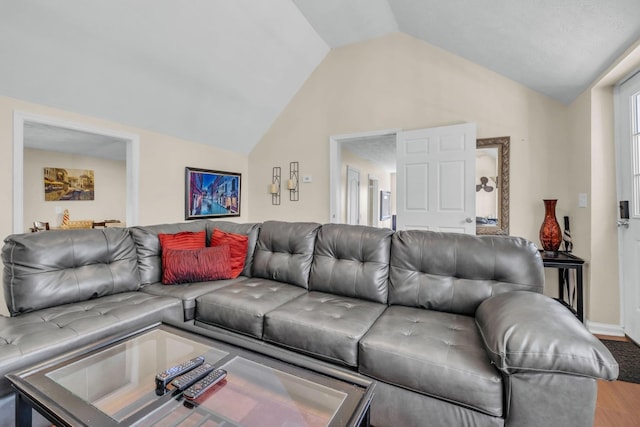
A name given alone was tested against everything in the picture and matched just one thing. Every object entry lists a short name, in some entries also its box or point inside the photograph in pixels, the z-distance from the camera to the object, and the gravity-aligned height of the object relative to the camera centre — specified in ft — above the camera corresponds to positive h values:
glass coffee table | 3.17 -2.18
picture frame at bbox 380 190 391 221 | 28.31 +0.91
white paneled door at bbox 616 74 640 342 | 7.49 +0.58
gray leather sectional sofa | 3.78 -1.88
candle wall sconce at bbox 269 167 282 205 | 15.53 +1.46
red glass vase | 9.00 -0.50
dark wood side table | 8.17 -1.94
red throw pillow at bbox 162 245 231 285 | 7.73 -1.39
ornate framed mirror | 10.68 +1.06
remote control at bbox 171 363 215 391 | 3.59 -2.07
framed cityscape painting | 13.76 +1.01
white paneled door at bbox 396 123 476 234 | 10.78 +1.36
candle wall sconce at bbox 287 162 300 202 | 14.96 +1.56
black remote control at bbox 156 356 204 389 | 3.65 -2.06
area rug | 6.29 -3.42
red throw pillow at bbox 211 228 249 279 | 8.42 -0.91
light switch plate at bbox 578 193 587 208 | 8.62 +0.43
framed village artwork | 17.62 +1.81
